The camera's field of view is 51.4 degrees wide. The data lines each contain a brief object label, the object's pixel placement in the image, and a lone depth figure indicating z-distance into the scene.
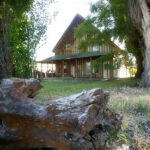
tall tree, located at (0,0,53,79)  5.08
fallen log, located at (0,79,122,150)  1.78
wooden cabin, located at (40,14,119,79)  18.03
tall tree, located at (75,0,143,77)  11.24
